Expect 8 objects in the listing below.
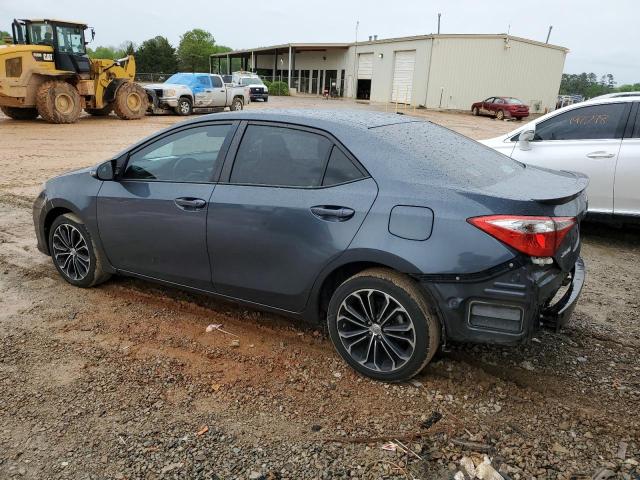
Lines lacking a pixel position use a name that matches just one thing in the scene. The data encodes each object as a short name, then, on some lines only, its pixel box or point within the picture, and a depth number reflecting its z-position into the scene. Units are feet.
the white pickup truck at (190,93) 73.92
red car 103.65
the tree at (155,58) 233.55
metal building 118.62
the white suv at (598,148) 18.72
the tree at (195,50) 263.90
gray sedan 9.32
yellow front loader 53.98
